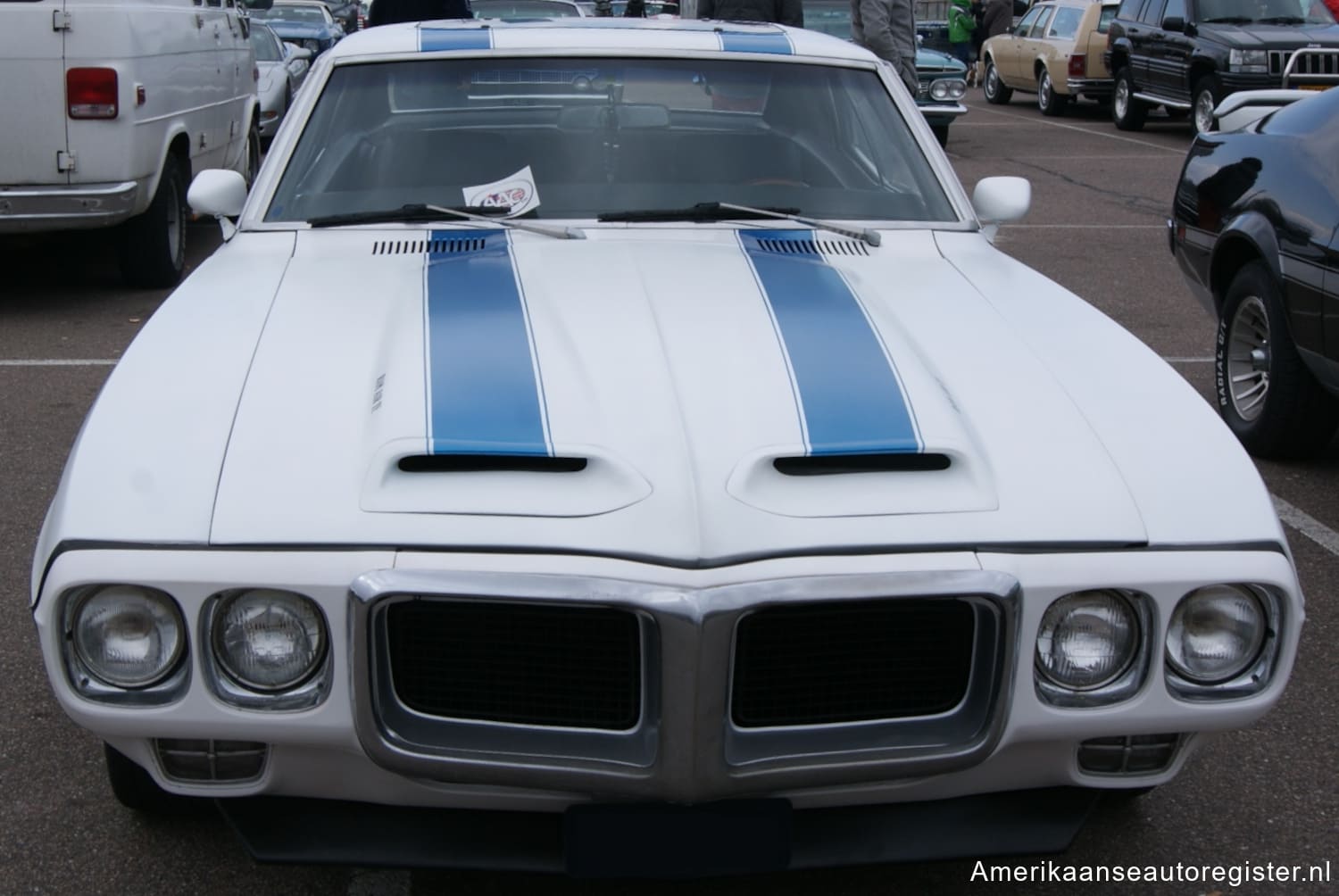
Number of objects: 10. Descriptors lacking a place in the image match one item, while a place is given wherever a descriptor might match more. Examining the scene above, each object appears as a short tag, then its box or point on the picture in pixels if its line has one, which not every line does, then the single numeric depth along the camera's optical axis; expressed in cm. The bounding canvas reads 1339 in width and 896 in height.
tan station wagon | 1939
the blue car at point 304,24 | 2075
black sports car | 503
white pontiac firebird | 228
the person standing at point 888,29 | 1091
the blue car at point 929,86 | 1383
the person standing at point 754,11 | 989
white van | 714
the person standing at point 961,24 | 2180
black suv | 1467
